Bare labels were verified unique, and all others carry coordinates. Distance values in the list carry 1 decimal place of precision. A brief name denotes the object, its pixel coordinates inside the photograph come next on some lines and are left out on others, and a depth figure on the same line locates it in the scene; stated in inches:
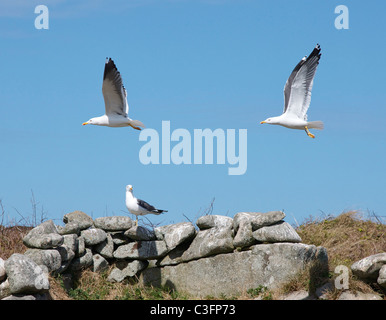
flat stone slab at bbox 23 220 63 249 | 432.5
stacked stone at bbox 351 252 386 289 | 405.1
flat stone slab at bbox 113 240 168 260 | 474.9
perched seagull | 450.9
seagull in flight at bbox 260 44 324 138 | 511.8
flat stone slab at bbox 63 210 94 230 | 482.5
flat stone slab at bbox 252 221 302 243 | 443.5
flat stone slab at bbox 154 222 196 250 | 473.1
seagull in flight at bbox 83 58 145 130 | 477.1
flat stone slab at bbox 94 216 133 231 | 484.1
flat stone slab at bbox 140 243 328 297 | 438.3
